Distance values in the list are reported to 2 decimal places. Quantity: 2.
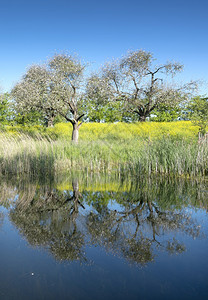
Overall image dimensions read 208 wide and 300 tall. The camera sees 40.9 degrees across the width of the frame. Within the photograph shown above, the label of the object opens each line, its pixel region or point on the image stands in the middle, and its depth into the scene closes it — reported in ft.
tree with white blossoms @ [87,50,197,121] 82.02
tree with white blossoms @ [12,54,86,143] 64.08
